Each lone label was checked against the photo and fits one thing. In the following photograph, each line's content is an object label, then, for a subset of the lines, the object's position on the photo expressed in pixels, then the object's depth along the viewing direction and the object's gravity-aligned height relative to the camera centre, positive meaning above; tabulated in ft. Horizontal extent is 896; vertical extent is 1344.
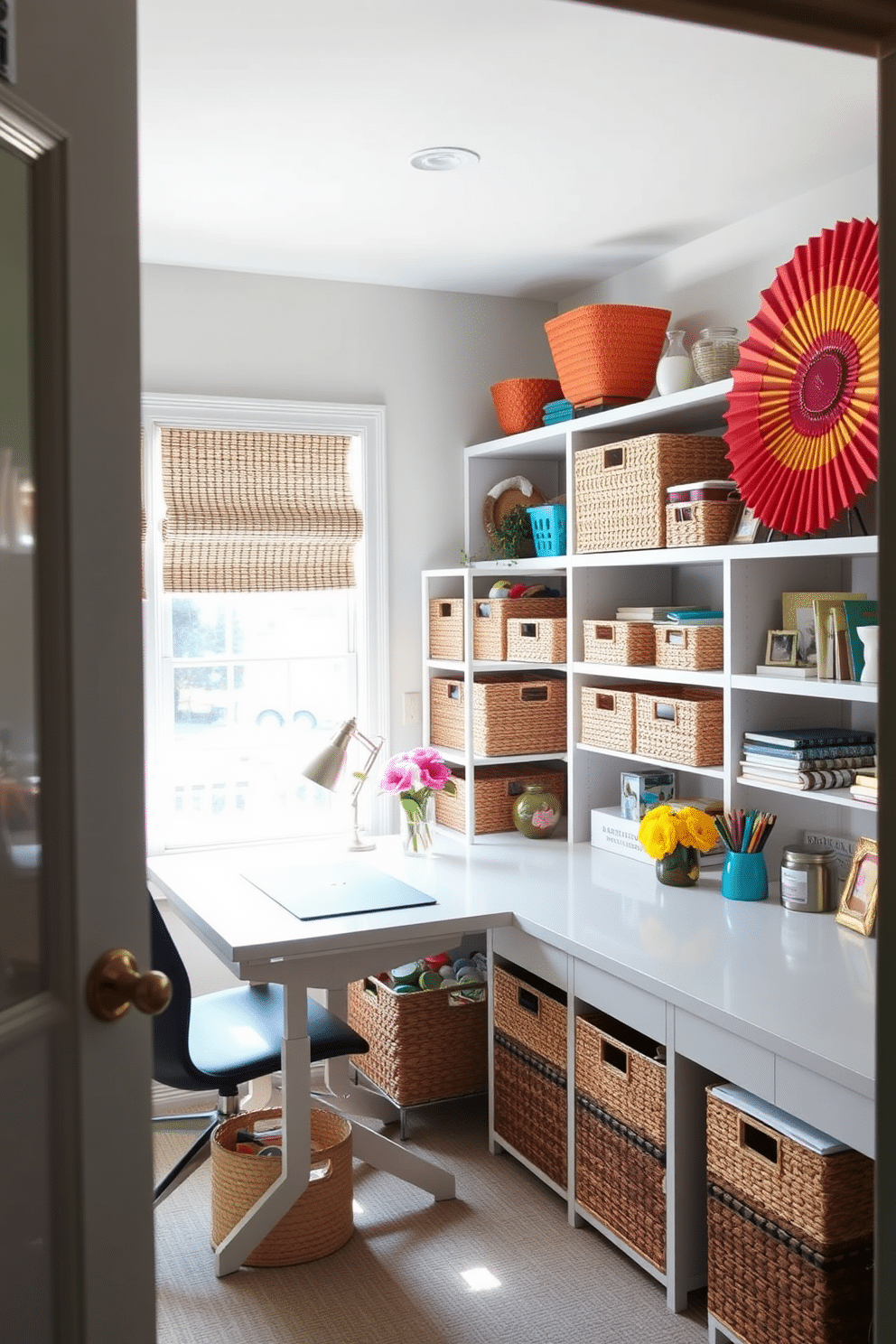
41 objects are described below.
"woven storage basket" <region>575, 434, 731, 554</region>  10.42 +1.39
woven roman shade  12.36 +1.33
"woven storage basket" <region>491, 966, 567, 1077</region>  9.50 -3.03
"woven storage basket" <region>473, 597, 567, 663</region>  12.34 +0.26
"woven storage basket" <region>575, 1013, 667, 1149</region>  8.23 -3.07
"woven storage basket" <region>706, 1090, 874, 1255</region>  6.88 -3.16
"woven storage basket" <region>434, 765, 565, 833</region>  12.46 -1.58
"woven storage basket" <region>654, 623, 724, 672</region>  10.16 -0.08
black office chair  8.64 -3.05
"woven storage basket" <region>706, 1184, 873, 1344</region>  6.91 -3.79
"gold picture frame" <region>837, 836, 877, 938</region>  8.75 -1.82
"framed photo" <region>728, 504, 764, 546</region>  9.57 +0.86
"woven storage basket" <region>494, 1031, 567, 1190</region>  9.59 -3.82
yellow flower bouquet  9.95 -1.64
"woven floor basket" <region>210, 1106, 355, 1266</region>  9.12 -4.24
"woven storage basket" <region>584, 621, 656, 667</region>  11.03 -0.04
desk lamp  10.80 -1.07
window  12.37 -0.10
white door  3.42 -0.19
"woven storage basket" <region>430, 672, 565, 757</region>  12.21 -0.77
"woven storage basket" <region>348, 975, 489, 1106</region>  11.10 -3.72
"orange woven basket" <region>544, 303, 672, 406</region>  11.16 +2.67
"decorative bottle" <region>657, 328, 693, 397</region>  10.62 +2.34
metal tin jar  9.20 -1.82
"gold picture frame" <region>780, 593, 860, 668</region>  9.38 +0.11
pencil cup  9.64 -1.87
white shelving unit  9.66 +0.43
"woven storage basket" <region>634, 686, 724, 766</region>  10.12 -0.75
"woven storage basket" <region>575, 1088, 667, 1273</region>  8.34 -3.83
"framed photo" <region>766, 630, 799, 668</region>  9.48 -0.08
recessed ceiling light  9.25 +3.67
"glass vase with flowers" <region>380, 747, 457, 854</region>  11.49 -1.36
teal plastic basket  12.21 +1.12
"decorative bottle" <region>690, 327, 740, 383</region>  10.23 +2.39
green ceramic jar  12.19 -1.73
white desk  6.91 -2.16
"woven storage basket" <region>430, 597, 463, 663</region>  12.77 +0.12
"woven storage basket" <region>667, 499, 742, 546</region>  9.90 +0.95
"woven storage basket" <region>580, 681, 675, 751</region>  11.06 -0.71
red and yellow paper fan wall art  8.38 +1.79
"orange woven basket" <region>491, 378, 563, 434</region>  12.67 +2.50
